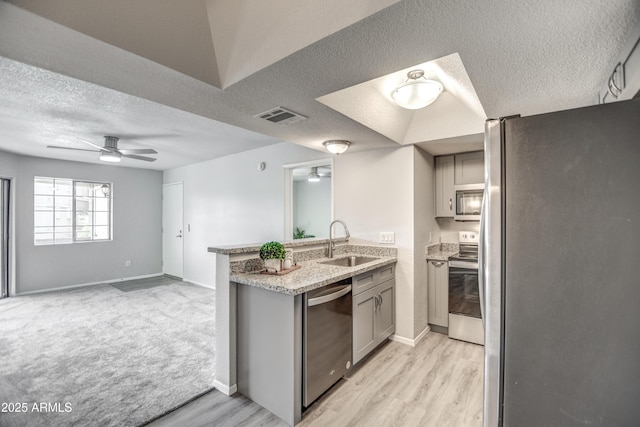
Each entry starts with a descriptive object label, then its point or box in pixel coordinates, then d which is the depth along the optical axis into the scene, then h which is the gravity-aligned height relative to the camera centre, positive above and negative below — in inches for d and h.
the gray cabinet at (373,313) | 97.7 -36.7
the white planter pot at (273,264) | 90.1 -15.3
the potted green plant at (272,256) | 90.4 -12.8
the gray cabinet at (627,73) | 45.5 +25.4
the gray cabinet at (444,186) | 138.1 +14.3
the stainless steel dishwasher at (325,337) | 76.9 -35.6
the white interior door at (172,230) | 245.4 -12.2
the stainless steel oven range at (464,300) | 119.3 -36.5
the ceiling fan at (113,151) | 150.2 +34.6
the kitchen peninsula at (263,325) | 74.5 -31.2
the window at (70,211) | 209.0 +4.2
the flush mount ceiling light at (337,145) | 114.3 +28.4
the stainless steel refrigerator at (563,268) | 35.3 -7.1
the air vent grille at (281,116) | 83.2 +30.5
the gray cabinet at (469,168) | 130.2 +22.1
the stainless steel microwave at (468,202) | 129.3 +6.2
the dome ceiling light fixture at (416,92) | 75.5 +33.3
